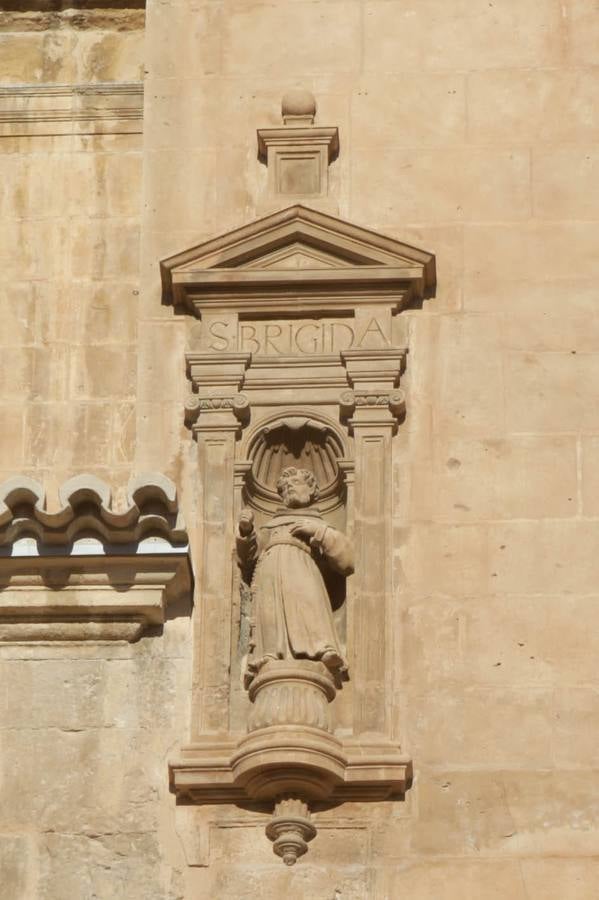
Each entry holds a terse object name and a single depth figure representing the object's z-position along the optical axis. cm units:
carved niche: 1686
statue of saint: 1716
